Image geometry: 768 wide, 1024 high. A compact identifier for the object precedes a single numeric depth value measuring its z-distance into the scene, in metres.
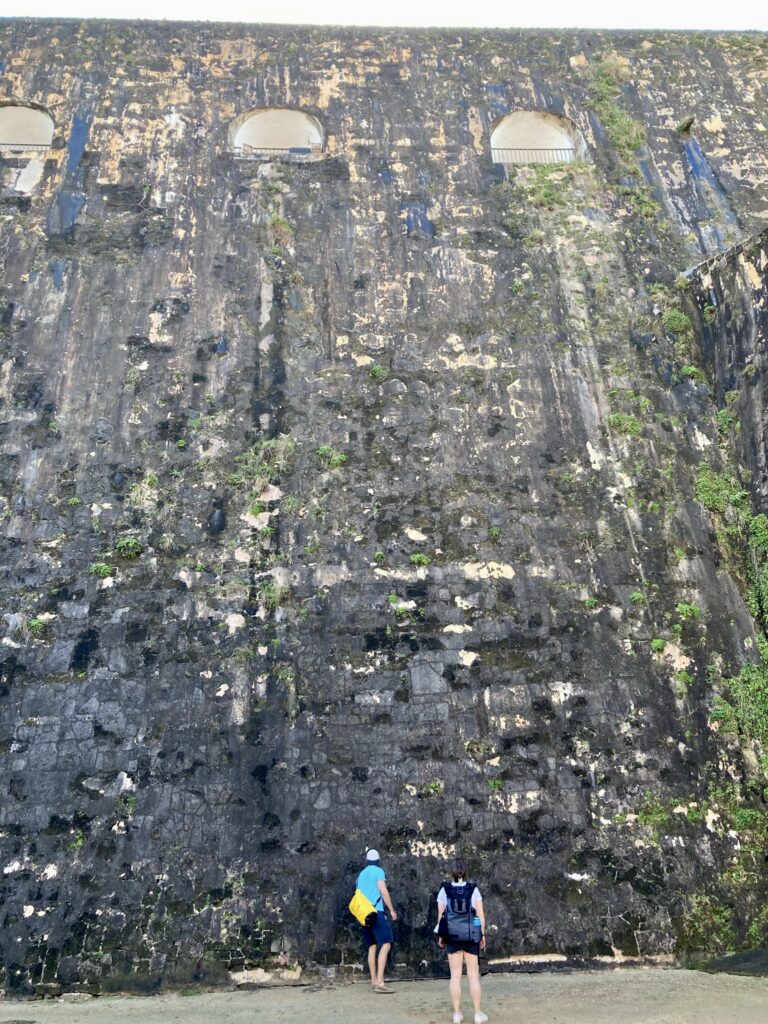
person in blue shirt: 6.27
